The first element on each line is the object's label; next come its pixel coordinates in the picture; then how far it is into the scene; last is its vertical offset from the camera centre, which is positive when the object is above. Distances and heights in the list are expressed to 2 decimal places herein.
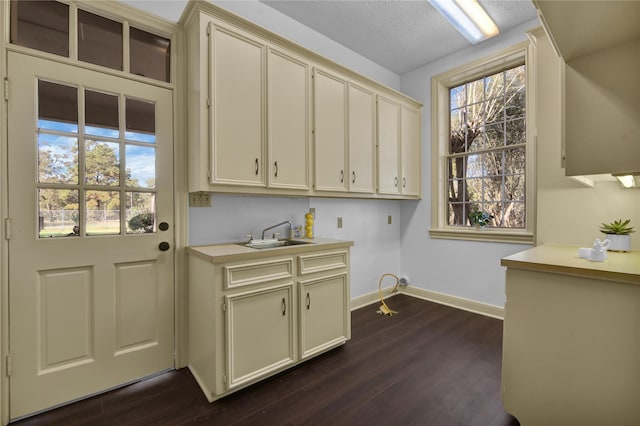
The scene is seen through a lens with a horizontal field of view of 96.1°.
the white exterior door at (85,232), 1.65 -0.12
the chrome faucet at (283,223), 2.54 -0.12
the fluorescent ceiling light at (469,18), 2.54 +1.85
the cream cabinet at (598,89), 1.08 +0.53
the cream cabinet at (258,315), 1.78 -0.71
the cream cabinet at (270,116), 1.93 +0.78
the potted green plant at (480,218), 3.29 -0.07
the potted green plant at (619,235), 1.82 -0.15
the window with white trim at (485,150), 3.07 +0.72
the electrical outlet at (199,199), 2.20 +0.11
